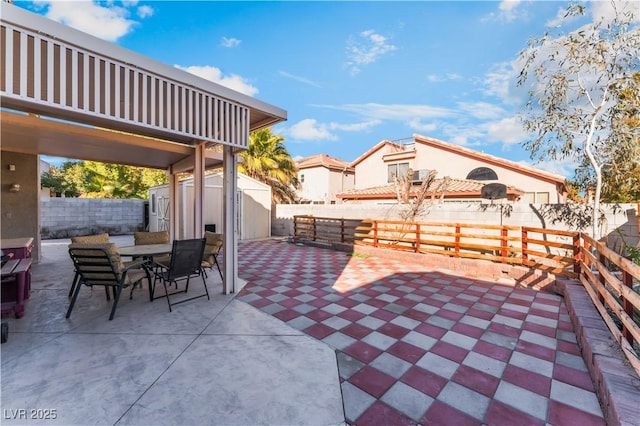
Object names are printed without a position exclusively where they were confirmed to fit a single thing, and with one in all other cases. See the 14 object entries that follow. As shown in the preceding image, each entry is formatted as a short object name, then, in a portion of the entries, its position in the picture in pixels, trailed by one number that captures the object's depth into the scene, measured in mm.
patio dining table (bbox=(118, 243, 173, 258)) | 4007
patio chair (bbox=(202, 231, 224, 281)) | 4646
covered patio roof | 2170
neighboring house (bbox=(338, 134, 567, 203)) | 11969
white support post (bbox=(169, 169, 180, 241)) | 6495
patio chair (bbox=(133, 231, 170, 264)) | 5166
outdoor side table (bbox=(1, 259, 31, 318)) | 3178
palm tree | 12328
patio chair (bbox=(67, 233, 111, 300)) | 4012
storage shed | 9258
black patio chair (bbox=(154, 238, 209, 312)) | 3633
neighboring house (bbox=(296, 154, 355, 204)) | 18766
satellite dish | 6703
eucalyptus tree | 4582
